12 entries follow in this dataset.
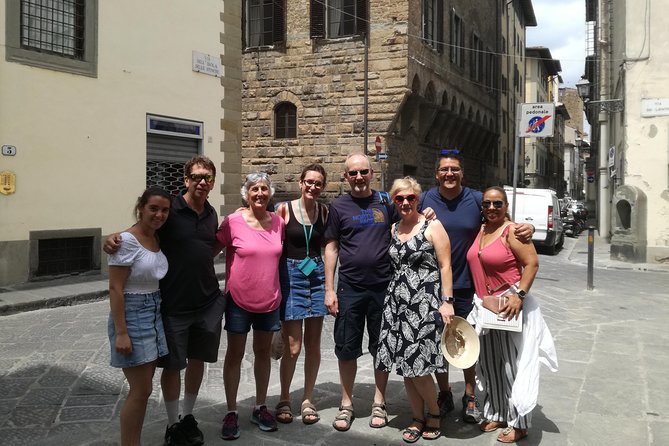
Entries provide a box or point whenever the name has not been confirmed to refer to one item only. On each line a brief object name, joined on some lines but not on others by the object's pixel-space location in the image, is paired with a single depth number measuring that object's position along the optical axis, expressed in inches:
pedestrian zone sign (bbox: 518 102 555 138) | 413.1
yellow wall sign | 376.5
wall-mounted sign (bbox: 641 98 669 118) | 586.9
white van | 706.2
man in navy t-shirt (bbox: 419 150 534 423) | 166.4
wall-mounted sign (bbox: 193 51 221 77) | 513.0
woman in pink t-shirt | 156.1
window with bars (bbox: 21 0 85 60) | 396.8
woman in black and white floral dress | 154.0
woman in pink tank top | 153.3
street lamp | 643.2
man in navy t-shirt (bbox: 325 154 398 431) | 162.2
